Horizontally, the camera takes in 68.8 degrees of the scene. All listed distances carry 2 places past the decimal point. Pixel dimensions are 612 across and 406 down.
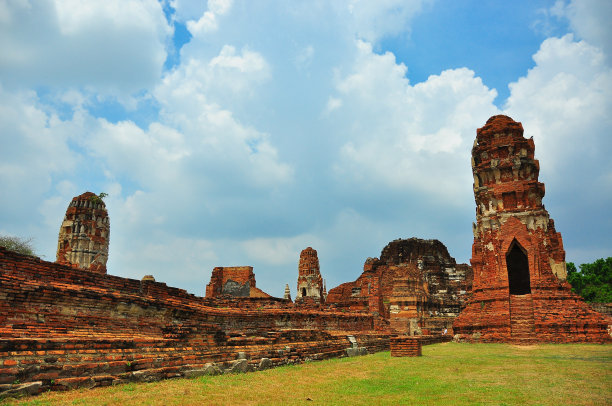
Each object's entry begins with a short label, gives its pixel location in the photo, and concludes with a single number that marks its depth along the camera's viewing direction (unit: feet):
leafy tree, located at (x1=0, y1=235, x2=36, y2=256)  82.74
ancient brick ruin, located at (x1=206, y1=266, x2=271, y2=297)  103.50
